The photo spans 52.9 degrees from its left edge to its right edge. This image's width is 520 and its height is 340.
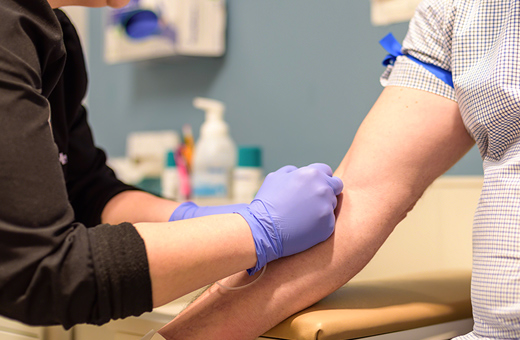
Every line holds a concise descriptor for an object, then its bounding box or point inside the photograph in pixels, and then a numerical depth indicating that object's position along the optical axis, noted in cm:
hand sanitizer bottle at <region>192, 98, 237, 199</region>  158
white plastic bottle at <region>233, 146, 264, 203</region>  155
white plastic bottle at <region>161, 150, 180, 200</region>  170
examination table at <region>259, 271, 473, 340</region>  63
